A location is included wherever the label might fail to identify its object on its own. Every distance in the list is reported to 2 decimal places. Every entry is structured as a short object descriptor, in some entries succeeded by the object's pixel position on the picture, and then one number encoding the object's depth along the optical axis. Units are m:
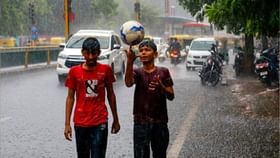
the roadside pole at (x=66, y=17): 29.75
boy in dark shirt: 5.62
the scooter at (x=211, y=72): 20.11
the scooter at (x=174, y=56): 34.44
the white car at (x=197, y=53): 29.36
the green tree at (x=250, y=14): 11.34
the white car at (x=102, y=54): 20.33
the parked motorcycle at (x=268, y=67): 18.22
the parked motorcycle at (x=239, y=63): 24.52
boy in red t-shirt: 5.64
